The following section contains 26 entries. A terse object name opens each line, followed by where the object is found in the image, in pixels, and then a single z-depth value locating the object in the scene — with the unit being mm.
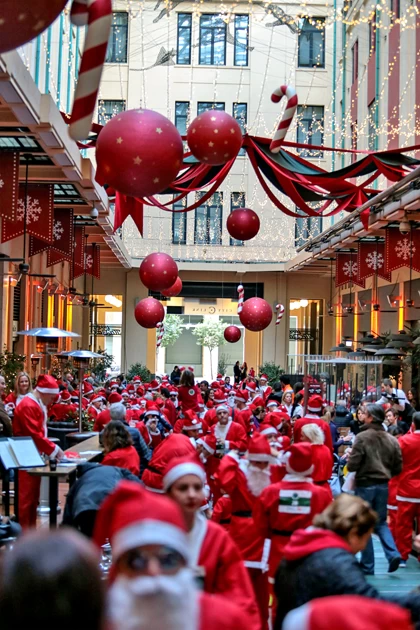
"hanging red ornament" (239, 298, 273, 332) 18094
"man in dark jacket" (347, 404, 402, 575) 9039
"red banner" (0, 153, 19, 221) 13938
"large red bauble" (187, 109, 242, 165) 9820
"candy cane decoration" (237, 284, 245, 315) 22316
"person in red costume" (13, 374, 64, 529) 9711
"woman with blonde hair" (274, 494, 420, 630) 3580
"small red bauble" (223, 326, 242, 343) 26741
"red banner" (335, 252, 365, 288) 27266
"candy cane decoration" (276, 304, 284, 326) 28906
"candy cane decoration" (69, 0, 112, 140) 5285
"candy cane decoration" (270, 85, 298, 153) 10539
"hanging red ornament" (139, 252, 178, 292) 14102
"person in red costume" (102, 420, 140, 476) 7973
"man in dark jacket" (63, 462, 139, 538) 6430
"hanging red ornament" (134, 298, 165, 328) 18016
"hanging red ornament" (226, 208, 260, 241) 14672
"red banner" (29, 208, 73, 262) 19469
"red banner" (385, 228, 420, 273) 20344
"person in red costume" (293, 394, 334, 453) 10442
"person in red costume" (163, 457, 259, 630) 3703
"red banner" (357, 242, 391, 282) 24922
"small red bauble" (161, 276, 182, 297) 23064
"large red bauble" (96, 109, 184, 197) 7539
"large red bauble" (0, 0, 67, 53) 4473
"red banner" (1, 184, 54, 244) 16297
